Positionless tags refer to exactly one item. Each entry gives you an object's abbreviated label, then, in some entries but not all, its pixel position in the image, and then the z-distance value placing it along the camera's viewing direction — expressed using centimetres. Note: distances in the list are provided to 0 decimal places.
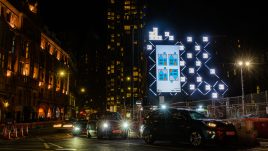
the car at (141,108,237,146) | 1509
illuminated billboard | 3447
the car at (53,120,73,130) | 3353
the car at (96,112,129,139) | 2180
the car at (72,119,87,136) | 2845
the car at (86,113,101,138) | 2342
